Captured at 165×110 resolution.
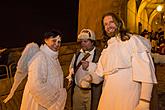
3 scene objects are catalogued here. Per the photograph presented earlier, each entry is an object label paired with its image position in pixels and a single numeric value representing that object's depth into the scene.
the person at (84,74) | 2.15
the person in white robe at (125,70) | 1.47
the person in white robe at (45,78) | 1.65
